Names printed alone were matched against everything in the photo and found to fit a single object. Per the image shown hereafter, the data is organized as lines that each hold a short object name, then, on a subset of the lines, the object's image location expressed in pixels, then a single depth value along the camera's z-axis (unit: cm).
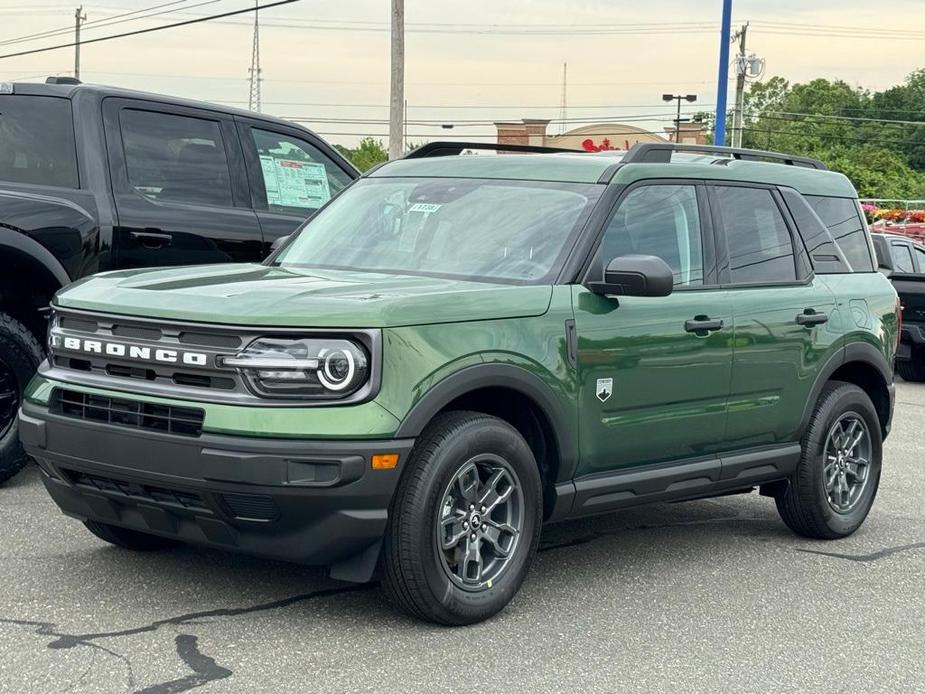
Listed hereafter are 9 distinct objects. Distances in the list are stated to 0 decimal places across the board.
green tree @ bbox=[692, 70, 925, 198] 10438
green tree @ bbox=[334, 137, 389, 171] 9634
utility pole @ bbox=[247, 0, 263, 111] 8224
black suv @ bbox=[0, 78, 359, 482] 724
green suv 471
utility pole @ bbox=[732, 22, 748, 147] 4988
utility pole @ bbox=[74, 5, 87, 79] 7334
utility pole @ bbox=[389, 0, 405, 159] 2520
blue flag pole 3091
